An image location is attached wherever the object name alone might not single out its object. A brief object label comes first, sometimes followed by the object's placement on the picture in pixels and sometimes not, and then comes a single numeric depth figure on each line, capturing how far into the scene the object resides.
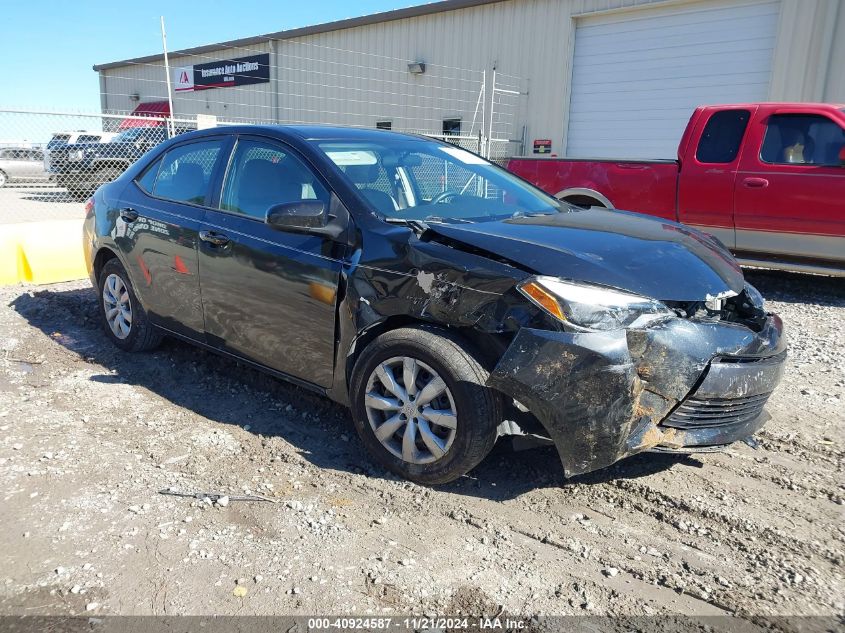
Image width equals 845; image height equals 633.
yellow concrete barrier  6.84
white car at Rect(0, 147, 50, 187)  20.39
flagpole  10.71
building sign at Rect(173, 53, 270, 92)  22.03
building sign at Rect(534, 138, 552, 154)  15.19
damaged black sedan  2.63
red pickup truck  6.62
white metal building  11.87
